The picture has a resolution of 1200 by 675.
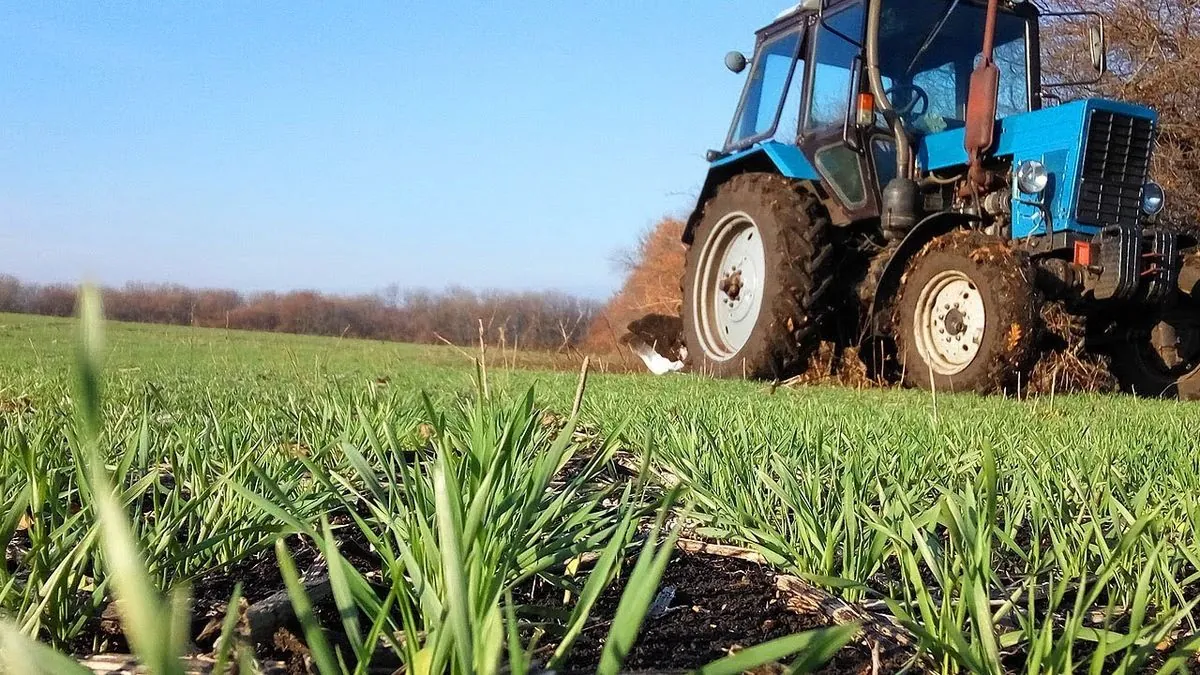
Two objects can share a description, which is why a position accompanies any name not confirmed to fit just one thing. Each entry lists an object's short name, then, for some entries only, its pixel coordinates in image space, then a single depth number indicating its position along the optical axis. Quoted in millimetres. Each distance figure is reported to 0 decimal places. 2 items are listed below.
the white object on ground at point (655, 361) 7052
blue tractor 4336
